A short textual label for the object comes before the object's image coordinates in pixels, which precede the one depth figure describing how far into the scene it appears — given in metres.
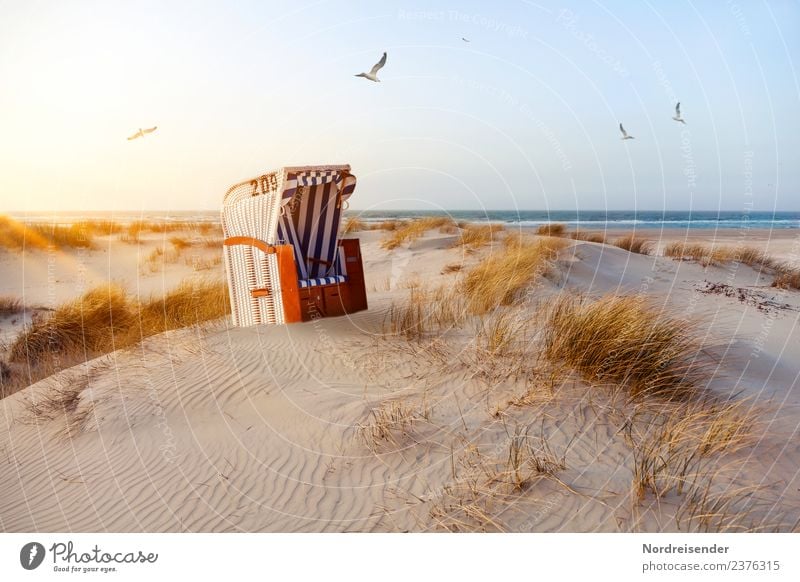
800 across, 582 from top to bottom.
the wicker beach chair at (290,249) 5.38
